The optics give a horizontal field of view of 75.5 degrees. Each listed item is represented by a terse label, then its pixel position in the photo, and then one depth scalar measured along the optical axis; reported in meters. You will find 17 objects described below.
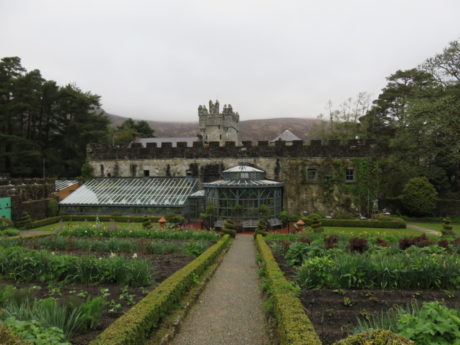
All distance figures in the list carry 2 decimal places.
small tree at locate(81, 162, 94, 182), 27.75
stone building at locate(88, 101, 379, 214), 24.92
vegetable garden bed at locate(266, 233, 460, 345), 5.23
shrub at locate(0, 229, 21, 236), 15.70
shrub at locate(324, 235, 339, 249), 9.76
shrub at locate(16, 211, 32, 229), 19.47
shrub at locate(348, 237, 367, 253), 9.45
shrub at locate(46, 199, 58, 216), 23.02
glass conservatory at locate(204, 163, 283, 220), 20.38
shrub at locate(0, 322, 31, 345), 2.71
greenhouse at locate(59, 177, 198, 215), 22.66
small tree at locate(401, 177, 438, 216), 23.45
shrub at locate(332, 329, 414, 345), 2.70
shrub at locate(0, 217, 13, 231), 17.17
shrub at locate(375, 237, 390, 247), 10.70
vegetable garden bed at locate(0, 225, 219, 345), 4.72
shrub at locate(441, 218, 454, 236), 15.40
